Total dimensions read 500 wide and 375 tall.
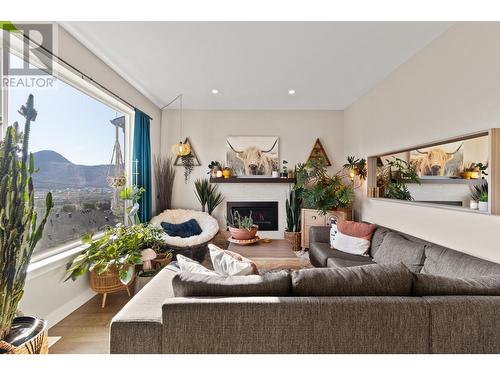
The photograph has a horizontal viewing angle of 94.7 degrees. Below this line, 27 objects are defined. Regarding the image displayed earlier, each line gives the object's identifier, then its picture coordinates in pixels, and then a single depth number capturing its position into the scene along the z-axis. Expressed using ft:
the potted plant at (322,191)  12.71
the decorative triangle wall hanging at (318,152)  15.37
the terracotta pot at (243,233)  9.74
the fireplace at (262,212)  15.52
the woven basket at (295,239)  14.37
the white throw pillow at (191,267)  5.04
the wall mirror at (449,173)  5.81
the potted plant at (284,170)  15.30
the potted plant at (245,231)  9.75
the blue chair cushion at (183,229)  12.86
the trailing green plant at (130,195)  9.48
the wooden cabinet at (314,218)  12.93
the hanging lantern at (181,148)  13.23
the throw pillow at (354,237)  9.49
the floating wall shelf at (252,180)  14.96
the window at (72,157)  7.16
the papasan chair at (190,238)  11.40
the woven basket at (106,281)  7.97
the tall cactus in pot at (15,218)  4.49
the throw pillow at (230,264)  5.04
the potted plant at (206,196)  14.93
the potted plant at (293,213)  14.80
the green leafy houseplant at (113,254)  7.63
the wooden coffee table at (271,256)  8.31
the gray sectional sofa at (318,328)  3.74
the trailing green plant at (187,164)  15.24
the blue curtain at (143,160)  11.89
